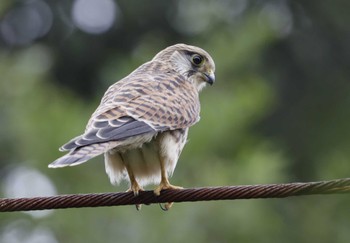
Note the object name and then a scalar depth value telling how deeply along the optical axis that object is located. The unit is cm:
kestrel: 985
